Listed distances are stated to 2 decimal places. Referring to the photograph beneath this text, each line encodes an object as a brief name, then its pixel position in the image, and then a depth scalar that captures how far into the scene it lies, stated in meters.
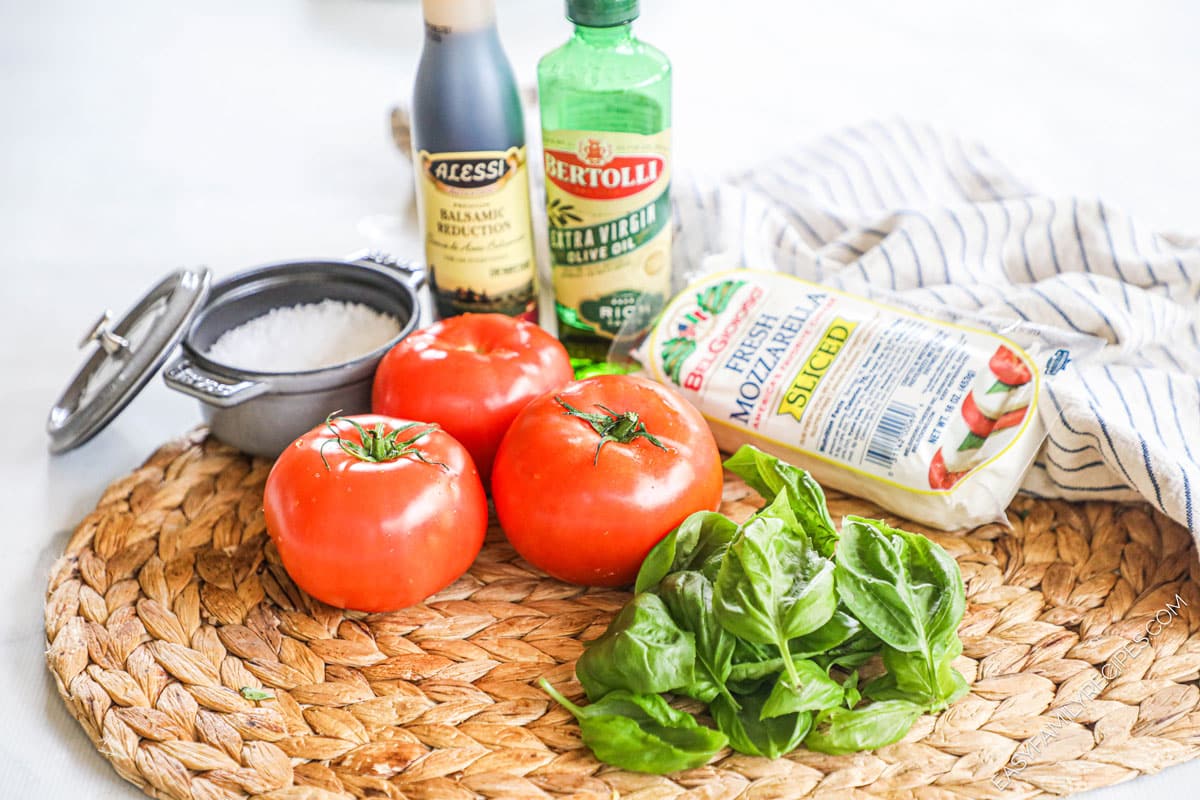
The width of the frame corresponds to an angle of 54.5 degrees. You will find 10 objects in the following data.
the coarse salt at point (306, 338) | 1.05
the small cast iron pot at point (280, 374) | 0.99
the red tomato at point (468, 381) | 0.96
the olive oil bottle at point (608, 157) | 1.04
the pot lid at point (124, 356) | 0.99
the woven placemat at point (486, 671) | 0.78
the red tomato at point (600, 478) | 0.86
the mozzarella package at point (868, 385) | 0.96
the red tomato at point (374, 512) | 0.84
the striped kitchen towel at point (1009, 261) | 0.98
